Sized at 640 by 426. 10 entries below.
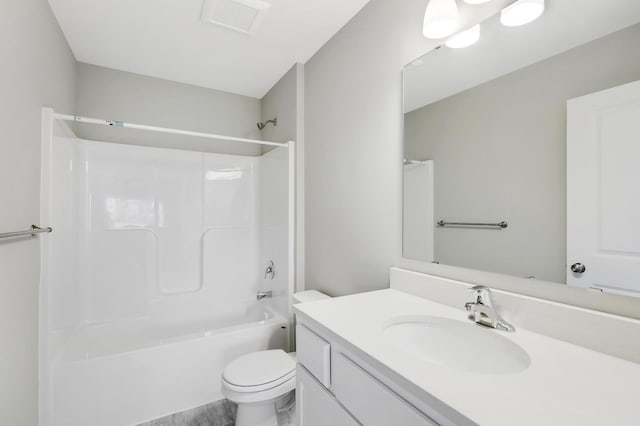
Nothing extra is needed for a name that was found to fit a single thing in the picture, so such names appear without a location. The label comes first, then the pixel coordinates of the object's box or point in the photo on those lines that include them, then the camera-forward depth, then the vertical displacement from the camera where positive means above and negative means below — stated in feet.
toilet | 4.88 -2.94
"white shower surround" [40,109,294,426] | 5.49 -1.56
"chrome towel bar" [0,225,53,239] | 3.43 -0.25
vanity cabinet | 2.25 -1.63
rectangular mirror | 2.55 +0.70
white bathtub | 5.34 -3.17
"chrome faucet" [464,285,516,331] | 3.00 -1.05
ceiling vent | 5.32 +3.85
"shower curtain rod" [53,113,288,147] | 5.37 +1.82
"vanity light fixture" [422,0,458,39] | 3.68 +2.50
